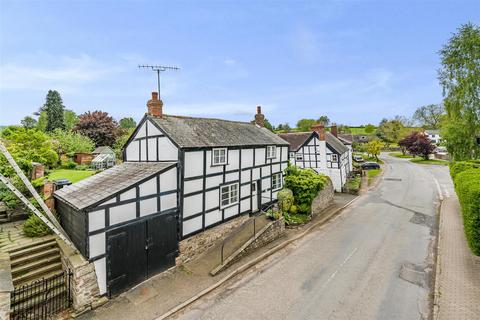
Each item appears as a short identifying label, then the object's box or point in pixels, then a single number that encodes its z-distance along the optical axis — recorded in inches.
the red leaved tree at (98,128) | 1598.2
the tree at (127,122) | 4328.2
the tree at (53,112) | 2144.4
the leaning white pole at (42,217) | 304.4
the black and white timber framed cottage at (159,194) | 346.6
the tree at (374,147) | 1978.3
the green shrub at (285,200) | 675.1
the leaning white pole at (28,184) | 314.5
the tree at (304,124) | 3226.1
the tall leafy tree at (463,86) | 836.0
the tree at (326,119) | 4082.2
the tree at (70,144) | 1294.3
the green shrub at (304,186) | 693.3
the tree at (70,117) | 2504.9
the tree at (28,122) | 2385.8
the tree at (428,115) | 2917.8
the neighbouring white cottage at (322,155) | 1022.4
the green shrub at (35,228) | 406.9
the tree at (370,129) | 3752.5
